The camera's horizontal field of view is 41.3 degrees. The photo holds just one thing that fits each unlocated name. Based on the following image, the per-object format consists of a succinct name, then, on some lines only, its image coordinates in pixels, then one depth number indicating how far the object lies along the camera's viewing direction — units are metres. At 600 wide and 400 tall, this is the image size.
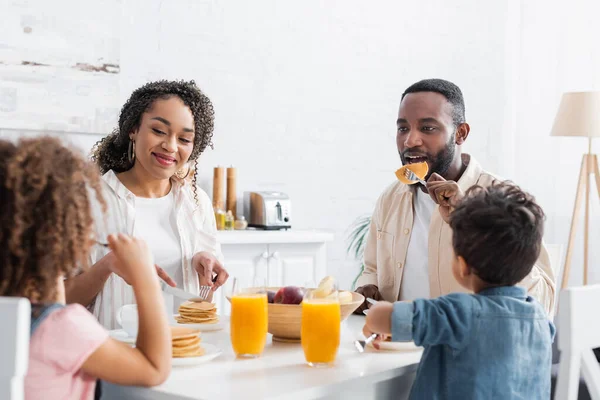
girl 1.23
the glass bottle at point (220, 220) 3.93
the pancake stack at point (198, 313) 2.03
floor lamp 4.33
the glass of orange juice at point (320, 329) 1.58
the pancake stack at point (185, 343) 1.57
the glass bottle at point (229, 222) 3.95
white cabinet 3.71
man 2.32
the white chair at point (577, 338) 1.40
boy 1.50
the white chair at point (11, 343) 1.06
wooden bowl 1.78
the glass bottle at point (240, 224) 3.98
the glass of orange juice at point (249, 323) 1.65
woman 2.30
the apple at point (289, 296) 1.83
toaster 4.02
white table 1.37
